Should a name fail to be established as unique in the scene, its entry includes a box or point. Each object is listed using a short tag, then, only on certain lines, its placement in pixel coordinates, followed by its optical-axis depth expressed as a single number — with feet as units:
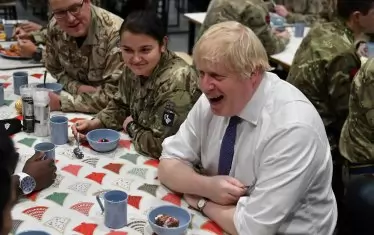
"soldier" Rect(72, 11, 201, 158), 7.15
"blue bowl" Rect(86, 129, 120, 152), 7.22
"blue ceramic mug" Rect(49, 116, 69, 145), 7.43
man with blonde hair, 5.27
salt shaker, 7.53
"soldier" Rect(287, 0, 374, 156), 8.56
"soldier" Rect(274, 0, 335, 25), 14.92
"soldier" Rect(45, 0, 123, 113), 8.66
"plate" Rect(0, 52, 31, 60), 10.83
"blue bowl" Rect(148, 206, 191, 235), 5.39
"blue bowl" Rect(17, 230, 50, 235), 5.19
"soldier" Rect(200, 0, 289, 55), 11.48
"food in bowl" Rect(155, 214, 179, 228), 5.48
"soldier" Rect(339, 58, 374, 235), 7.34
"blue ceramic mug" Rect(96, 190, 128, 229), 5.53
